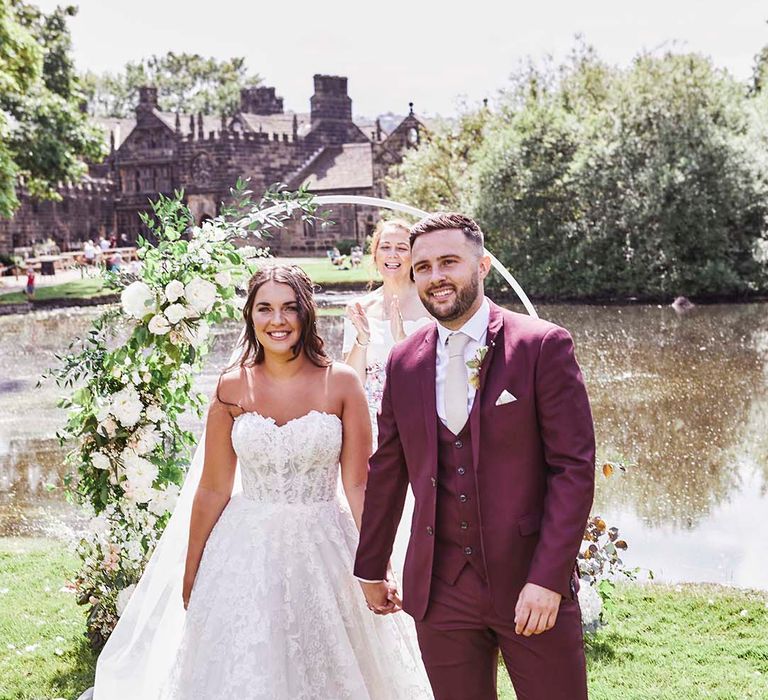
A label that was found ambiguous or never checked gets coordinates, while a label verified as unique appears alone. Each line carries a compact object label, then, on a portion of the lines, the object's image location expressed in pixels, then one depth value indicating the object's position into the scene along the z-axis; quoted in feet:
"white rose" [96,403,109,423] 17.47
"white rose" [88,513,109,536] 18.30
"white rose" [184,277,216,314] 16.87
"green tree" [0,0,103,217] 85.51
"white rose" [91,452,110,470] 17.57
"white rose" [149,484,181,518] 17.85
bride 13.04
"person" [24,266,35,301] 110.73
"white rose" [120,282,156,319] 16.78
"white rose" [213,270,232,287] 17.21
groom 10.14
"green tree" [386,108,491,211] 125.14
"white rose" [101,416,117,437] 17.49
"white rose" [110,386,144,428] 17.35
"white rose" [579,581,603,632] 18.35
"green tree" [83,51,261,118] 316.40
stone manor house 183.32
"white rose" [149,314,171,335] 16.87
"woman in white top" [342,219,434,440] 18.31
